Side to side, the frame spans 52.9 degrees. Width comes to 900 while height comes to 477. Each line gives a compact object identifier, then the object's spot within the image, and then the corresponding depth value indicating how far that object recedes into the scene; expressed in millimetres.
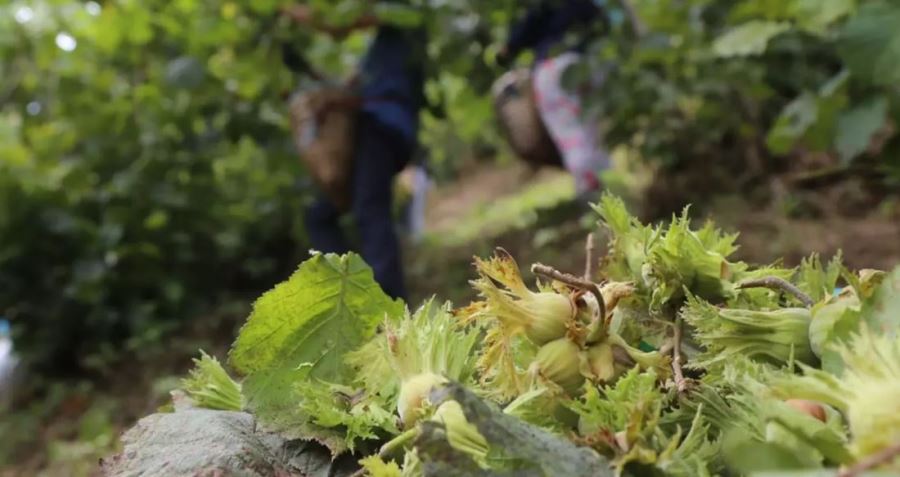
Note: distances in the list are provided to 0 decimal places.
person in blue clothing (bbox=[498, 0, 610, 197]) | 2693
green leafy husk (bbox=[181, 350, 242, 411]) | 567
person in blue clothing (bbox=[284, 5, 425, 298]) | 2574
